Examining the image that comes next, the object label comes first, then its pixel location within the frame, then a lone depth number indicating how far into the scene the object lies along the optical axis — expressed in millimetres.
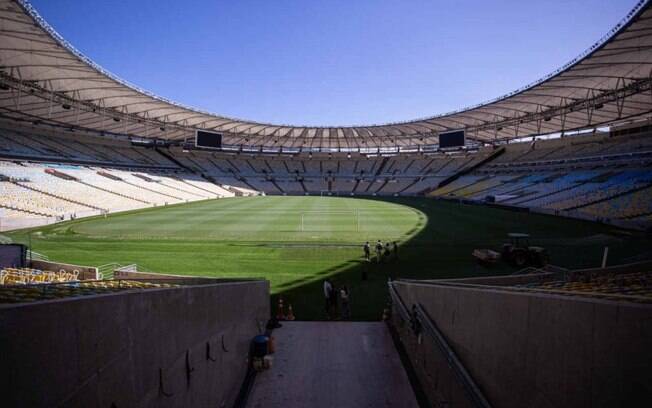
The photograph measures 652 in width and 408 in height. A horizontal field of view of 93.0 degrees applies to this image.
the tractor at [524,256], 14555
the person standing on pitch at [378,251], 15987
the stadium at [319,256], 3084
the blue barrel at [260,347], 7641
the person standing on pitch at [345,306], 10156
